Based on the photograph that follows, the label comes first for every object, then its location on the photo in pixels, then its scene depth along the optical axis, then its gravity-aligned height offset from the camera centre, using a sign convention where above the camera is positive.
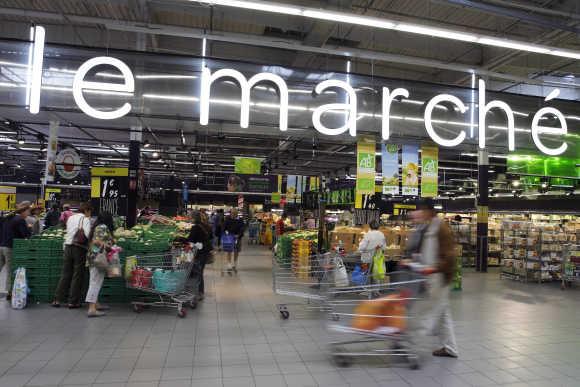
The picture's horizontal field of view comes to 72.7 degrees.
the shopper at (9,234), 6.93 -0.55
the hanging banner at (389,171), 10.15 +1.14
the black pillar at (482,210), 13.13 +0.27
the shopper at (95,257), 6.02 -0.82
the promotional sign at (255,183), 25.30 +1.77
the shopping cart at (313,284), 5.96 -1.18
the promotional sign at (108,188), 9.99 +0.46
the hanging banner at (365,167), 9.66 +1.16
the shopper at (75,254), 6.50 -0.82
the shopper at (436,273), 4.45 -0.64
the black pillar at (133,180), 11.09 +0.75
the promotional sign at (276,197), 24.25 +0.88
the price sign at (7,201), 15.62 +0.06
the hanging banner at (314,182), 21.26 +1.67
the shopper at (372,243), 7.63 -0.55
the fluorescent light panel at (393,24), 5.77 +3.02
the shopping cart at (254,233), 22.62 -1.29
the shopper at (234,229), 11.52 -0.56
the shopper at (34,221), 11.16 -0.50
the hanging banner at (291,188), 22.06 +1.33
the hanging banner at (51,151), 11.76 +1.59
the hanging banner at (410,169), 10.11 +1.21
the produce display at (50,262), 6.71 -1.00
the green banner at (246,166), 15.77 +1.77
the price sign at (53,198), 20.84 +0.34
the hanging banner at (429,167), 10.27 +1.29
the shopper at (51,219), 13.94 -0.53
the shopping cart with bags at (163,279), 6.27 -1.15
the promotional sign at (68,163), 12.00 +1.27
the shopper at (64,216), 11.71 -0.36
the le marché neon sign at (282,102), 6.05 +1.91
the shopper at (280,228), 16.42 -0.69
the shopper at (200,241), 7.44 -0.61
